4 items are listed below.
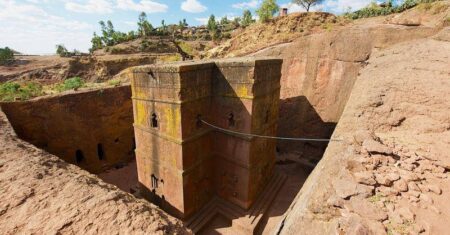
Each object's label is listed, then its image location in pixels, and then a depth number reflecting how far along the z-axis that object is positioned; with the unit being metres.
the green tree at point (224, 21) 62.78
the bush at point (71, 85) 12.40
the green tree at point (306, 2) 22.33
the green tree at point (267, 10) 17.19
